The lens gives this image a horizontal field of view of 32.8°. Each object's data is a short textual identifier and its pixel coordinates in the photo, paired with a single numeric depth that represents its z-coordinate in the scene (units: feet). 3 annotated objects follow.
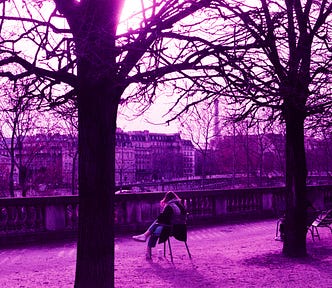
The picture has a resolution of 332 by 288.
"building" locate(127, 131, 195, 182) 421.59
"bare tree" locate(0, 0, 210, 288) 21.09
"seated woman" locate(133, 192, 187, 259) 35.09
